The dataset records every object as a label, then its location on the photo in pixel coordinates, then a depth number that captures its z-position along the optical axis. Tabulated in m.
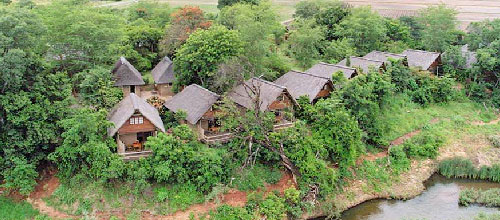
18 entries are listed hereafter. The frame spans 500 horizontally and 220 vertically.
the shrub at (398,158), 36.50
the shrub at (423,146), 37.84
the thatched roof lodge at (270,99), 34.56
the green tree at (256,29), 40.12
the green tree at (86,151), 28.89
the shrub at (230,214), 28.94
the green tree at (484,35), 47.84
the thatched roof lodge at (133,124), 30.69
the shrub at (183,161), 29.28
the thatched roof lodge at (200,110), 33.12
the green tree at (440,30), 51.69
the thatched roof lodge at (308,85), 37.94
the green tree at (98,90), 34.00
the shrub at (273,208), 29.41
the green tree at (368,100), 36.28
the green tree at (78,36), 36.62
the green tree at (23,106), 28.58
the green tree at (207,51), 37.16
